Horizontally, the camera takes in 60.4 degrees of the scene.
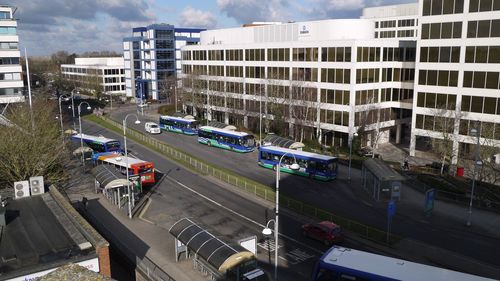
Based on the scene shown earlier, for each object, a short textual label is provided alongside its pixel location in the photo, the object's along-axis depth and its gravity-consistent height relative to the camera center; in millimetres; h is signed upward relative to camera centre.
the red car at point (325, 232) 29797 -11503
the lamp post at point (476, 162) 33241 -7807
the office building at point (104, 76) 141875 -2690
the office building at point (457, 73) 49844 -883
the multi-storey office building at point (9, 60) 76750 +1550
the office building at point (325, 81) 61125 -2244
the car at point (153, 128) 74688 -10438
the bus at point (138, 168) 43250 -10143
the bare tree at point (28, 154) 36000 -7375
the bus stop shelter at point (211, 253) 23078 -10293
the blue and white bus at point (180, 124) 74062 -9920
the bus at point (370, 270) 18959 -9180
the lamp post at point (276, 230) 21562 -8172
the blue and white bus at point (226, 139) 59531 -10177
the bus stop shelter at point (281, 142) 53625 -9612
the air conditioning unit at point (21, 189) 28844 -8072
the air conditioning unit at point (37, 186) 29594 -8044
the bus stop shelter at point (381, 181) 37938 -10333
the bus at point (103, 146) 56000 -10115
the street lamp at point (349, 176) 46688 -11941
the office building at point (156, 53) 122350 +4159
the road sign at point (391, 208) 30531 -10024
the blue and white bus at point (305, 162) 45375 -10378
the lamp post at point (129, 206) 35281 -11261
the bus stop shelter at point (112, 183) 37656 -10088
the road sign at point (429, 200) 35469 -11009
